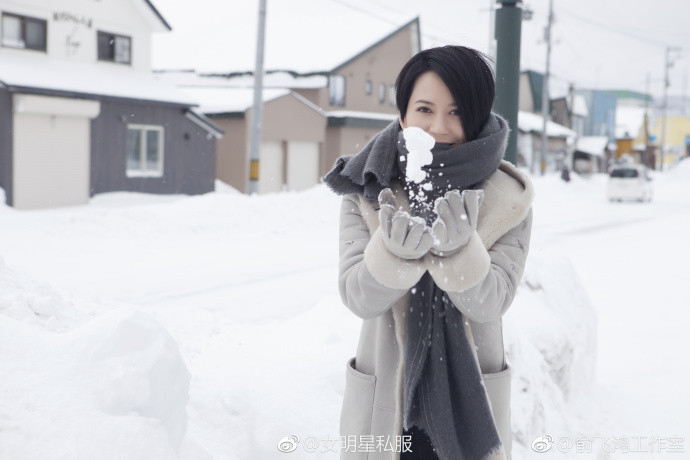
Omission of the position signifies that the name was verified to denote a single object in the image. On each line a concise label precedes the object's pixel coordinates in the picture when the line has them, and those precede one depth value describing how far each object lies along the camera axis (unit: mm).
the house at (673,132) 86188
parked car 28391
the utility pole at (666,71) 59062
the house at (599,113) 61406
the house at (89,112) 17297
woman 1879
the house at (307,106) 25781
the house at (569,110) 52344
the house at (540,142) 43506
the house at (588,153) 55094
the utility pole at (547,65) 36438
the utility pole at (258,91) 16078
